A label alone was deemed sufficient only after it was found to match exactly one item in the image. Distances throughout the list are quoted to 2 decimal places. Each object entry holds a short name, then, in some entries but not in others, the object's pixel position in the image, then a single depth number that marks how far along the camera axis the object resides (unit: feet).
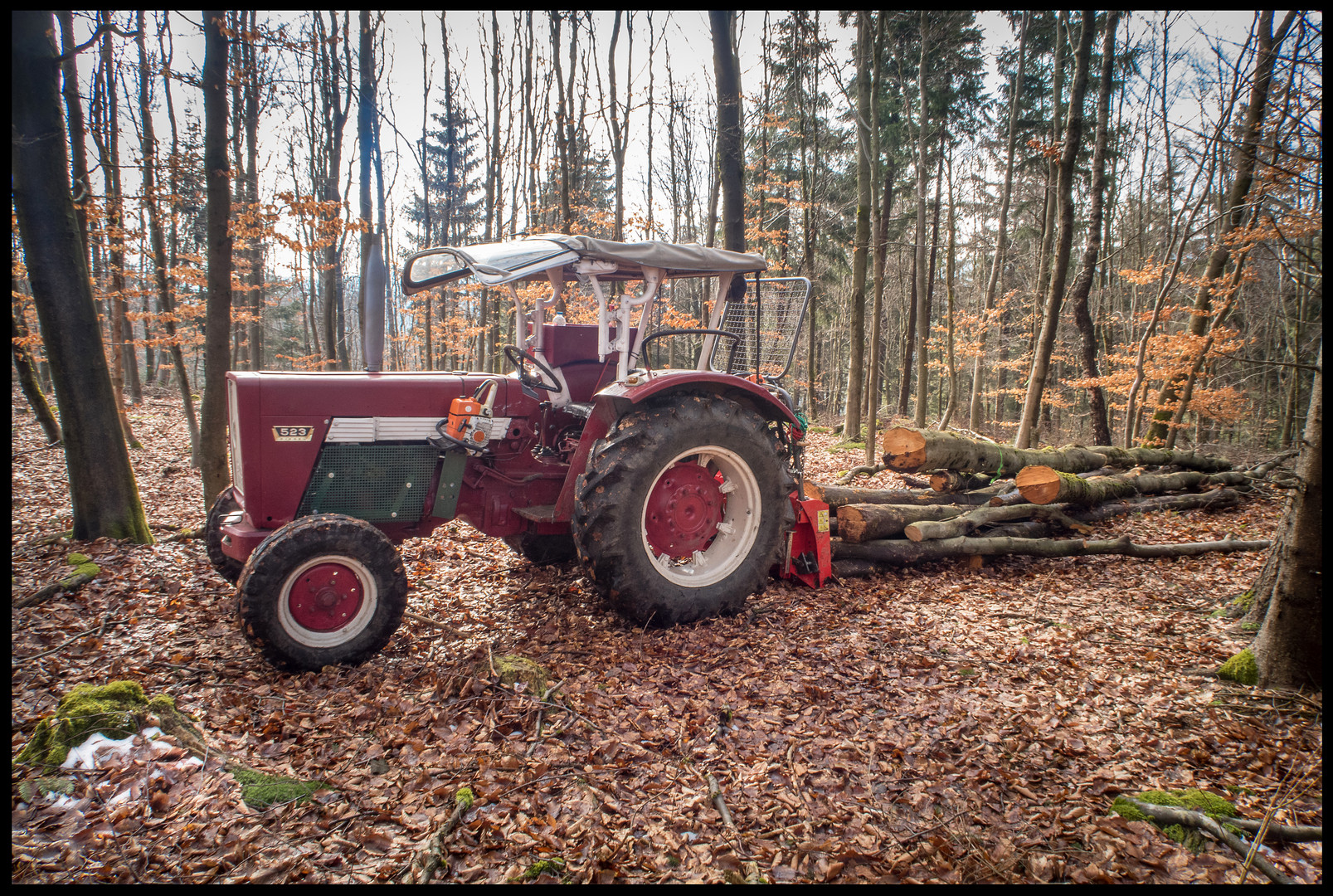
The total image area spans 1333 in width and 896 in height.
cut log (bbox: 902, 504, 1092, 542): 15.79
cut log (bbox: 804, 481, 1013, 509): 17.04
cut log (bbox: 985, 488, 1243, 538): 19.70
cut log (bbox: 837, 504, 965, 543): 15.58
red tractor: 9.95
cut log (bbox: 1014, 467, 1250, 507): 18.40
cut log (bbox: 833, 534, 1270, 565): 15.60
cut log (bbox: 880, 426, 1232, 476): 19.86
